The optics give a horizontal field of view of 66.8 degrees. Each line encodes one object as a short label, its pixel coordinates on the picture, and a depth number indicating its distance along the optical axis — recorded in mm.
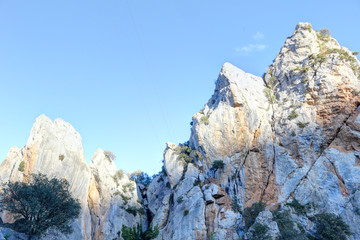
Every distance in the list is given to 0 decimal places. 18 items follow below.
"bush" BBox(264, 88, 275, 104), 49094
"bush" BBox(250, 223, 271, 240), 28605
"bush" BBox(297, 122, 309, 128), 40688
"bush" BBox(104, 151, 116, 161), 57212
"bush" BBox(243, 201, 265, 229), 33688
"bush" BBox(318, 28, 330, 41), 53500
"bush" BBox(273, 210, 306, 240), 26925
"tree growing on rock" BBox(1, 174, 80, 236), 32500
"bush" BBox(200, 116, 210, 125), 47844
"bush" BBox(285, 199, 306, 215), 32719
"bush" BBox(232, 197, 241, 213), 37031
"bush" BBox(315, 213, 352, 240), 27053
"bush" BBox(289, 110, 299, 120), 42438
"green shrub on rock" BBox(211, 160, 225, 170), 42625
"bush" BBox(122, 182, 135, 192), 50625
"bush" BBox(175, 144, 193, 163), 48412
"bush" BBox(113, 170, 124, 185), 51459
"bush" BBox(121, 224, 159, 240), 34156
